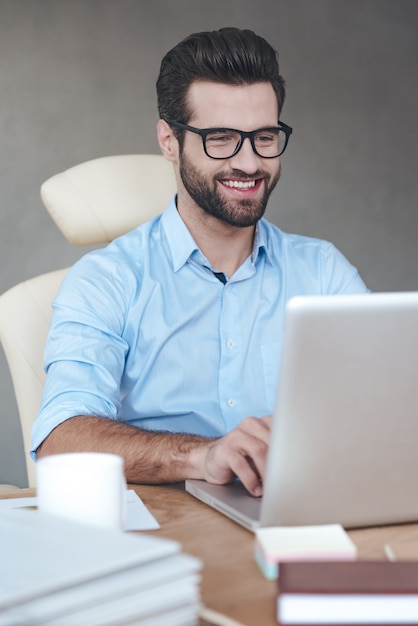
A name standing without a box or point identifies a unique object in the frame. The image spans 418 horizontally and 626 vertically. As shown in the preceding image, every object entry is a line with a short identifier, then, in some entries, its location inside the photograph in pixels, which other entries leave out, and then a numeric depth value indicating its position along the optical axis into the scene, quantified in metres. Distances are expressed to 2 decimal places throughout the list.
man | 2.25
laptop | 1.59
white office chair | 2.32
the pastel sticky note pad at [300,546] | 1.52
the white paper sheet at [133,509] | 1.84
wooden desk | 1.47
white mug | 1.59
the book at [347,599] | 1.26
